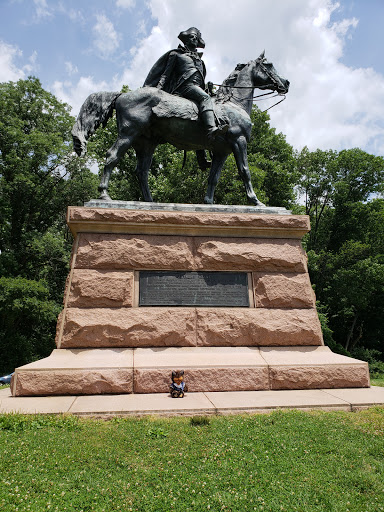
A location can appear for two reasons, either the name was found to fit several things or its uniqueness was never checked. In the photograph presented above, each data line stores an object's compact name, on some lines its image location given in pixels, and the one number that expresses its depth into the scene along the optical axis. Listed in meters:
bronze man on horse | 7.15
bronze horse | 7.07
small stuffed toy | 4.95
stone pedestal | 5.30
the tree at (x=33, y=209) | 19.28
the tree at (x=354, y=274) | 22.45
